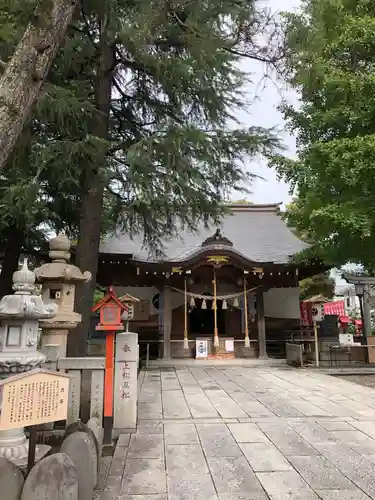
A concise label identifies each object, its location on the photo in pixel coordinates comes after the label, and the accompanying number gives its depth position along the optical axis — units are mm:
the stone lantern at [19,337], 3379
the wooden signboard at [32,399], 2365
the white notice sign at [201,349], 11523
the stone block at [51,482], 2242
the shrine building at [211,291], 11453
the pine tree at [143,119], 5680
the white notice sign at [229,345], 11688
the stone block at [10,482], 2273
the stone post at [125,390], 4324
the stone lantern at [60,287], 5387
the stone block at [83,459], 2598
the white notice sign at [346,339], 11266
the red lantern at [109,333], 4258
